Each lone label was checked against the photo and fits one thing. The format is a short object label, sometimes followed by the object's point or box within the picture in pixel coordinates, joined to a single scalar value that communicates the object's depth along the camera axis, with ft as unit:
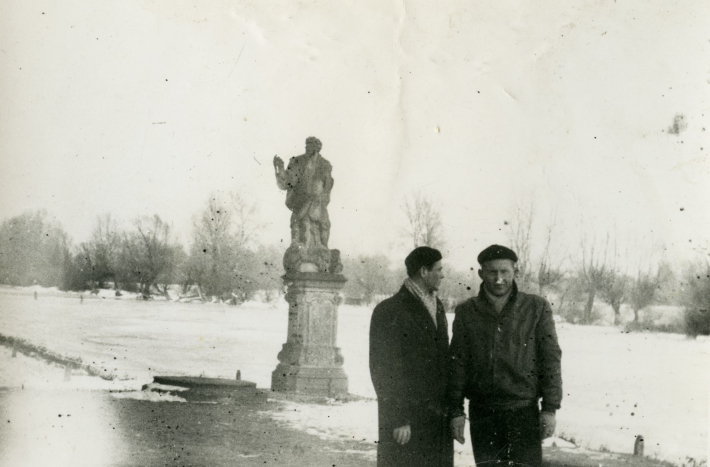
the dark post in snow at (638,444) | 21.83
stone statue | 30.27
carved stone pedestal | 31.73
